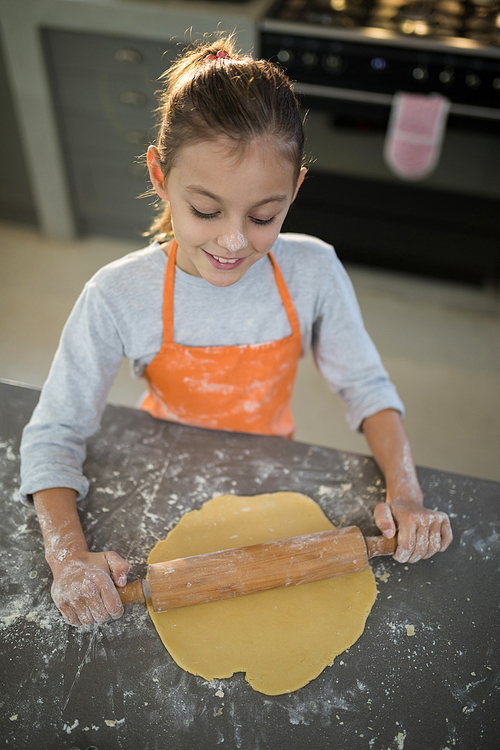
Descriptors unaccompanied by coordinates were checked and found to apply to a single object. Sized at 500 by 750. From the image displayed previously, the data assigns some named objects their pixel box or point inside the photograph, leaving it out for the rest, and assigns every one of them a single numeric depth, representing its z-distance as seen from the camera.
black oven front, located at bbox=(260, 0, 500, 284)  2.08
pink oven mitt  2.14
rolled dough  0.74
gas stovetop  2.06
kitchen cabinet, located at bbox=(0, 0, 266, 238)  2.20
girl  0.77
